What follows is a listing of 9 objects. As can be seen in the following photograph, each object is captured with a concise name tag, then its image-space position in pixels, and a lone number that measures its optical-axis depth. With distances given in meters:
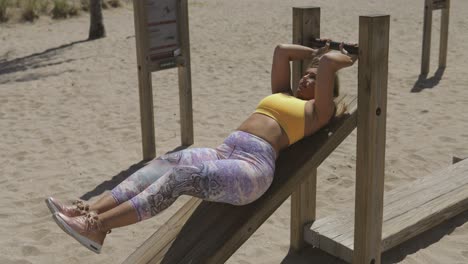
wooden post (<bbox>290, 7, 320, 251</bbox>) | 3.42
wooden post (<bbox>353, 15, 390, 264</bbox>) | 2.83
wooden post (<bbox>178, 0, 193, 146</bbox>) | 5.79
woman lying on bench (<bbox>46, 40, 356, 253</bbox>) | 2.75
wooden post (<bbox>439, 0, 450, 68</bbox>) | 8.80
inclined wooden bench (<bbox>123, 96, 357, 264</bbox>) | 2.87
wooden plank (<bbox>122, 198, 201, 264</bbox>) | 2.95
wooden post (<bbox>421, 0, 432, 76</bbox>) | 8.46
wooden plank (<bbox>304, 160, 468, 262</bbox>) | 3.59
